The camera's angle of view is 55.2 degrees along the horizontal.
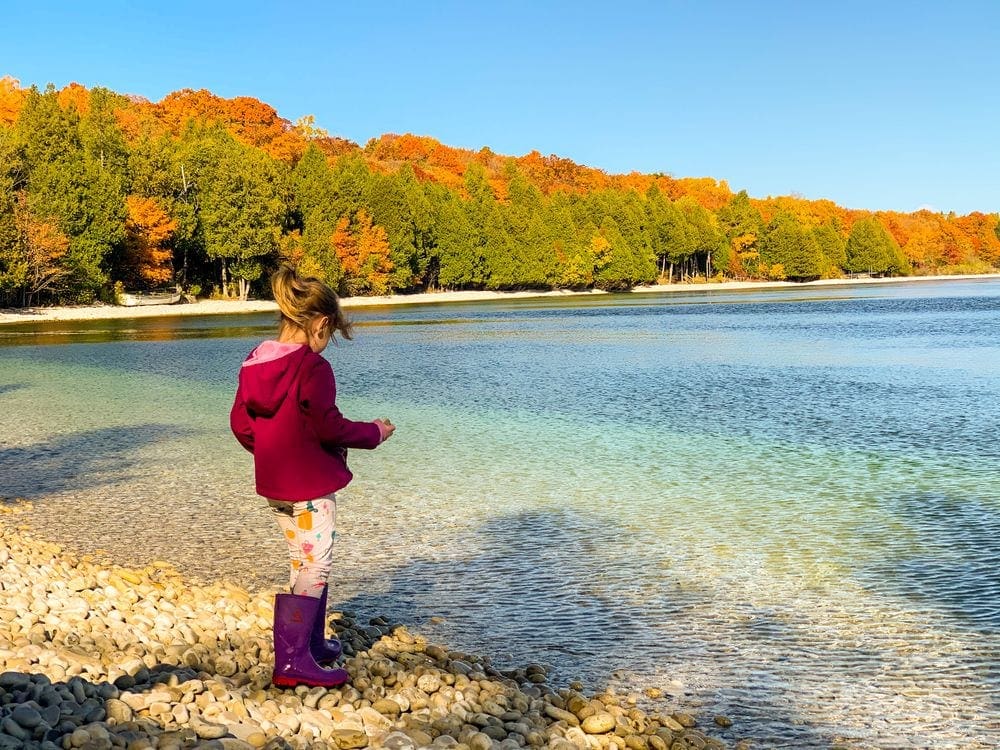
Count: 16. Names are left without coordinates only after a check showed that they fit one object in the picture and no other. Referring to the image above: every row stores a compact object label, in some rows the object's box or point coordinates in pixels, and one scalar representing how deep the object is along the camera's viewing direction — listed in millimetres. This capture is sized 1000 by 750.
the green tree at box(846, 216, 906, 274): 135250
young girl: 4211
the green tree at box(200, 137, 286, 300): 65188
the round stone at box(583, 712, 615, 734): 4340
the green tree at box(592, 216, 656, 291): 101250
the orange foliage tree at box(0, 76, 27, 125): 75312
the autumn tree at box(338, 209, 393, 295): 75688
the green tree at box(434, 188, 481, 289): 87375
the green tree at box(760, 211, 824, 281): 125125
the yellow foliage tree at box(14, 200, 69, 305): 51125
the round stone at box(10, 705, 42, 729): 3669
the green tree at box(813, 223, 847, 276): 132500
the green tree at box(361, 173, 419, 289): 80375
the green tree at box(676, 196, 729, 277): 116238
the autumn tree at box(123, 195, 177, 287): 59500
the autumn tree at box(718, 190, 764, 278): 126125
